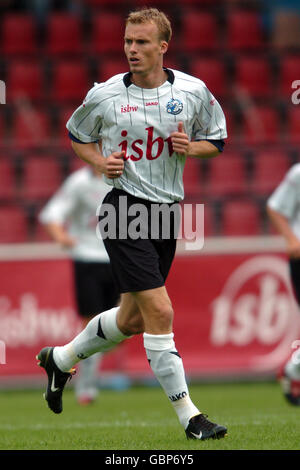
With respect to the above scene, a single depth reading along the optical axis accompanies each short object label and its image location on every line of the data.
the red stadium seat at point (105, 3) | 14.91
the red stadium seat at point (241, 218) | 11.89
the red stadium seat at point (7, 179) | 12.17
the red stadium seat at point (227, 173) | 12.38
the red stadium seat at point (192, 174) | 12.49
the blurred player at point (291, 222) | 7.46
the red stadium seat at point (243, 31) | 14.60
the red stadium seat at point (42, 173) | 12.31
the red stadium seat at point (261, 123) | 13.41
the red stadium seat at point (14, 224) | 11.68
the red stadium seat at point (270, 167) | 12.48
